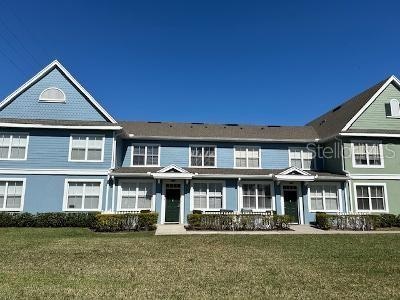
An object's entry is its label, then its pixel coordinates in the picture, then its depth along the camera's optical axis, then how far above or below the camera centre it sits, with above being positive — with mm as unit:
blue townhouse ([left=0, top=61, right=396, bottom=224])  21547 +2872
